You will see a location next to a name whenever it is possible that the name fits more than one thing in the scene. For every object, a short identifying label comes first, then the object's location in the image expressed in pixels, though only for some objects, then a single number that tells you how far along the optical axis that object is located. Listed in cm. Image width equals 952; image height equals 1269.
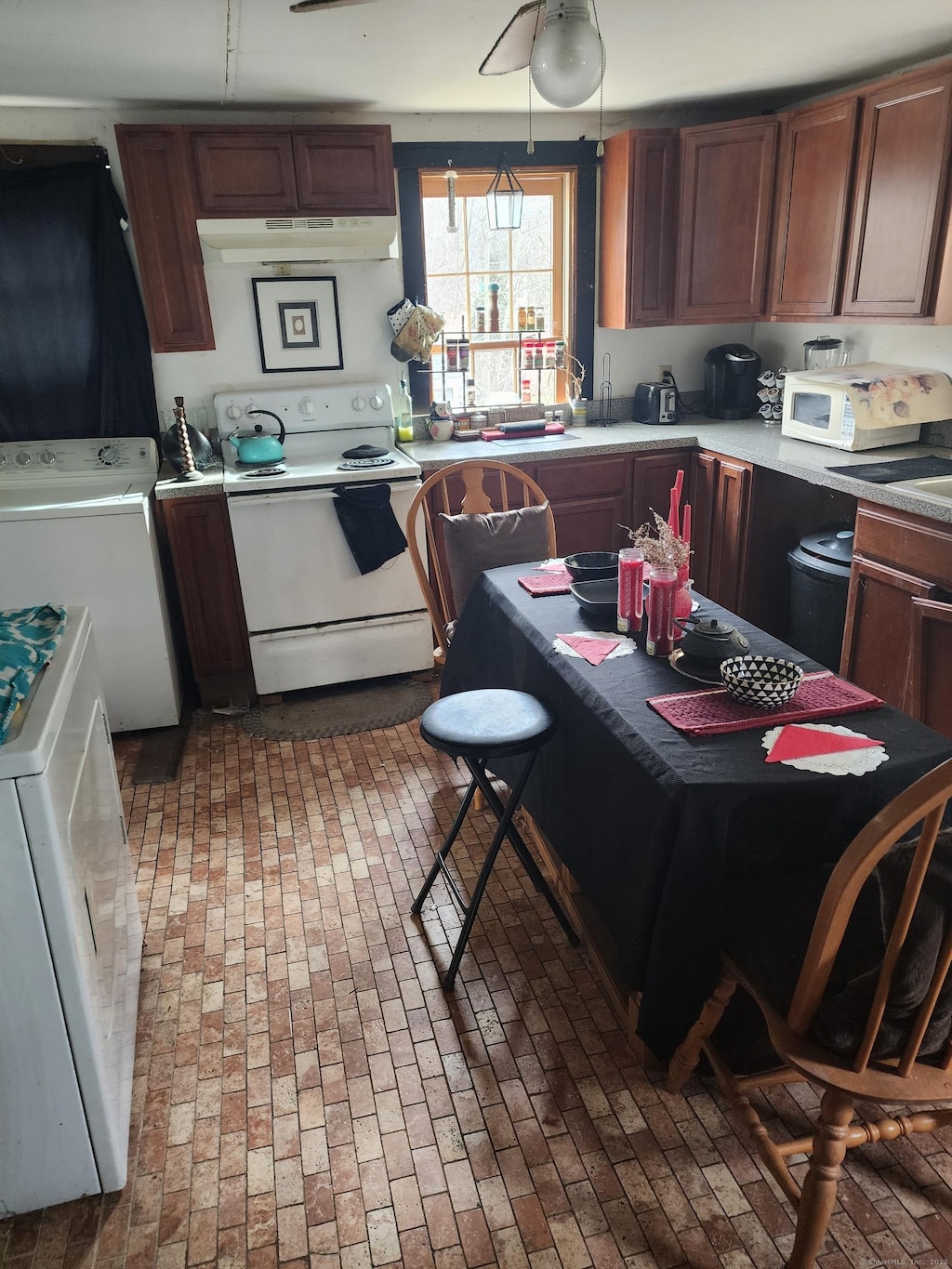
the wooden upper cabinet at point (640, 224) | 374
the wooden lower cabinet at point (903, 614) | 265
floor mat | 340
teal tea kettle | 359
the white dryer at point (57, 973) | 138
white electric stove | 338
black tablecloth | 151
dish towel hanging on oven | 339
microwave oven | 329
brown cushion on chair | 277
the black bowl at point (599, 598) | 224
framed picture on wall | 376
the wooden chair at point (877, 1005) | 116
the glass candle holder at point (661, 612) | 198
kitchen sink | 285
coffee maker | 418
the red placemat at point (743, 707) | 170
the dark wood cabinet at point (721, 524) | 368
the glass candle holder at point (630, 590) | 208
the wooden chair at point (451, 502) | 278
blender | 381
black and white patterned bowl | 172
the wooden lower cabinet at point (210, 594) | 335
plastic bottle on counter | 404
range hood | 330
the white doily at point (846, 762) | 153
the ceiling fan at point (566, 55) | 169
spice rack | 408
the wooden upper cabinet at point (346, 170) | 337
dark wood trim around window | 379
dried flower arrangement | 196
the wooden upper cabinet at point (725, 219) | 367
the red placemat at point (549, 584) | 247
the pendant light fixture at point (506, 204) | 327
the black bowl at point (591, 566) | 245
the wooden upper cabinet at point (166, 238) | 323
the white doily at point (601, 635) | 207
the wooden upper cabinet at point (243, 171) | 327
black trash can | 321
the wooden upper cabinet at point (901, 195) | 290
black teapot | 192
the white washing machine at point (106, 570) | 309
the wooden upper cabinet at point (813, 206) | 332
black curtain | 338
